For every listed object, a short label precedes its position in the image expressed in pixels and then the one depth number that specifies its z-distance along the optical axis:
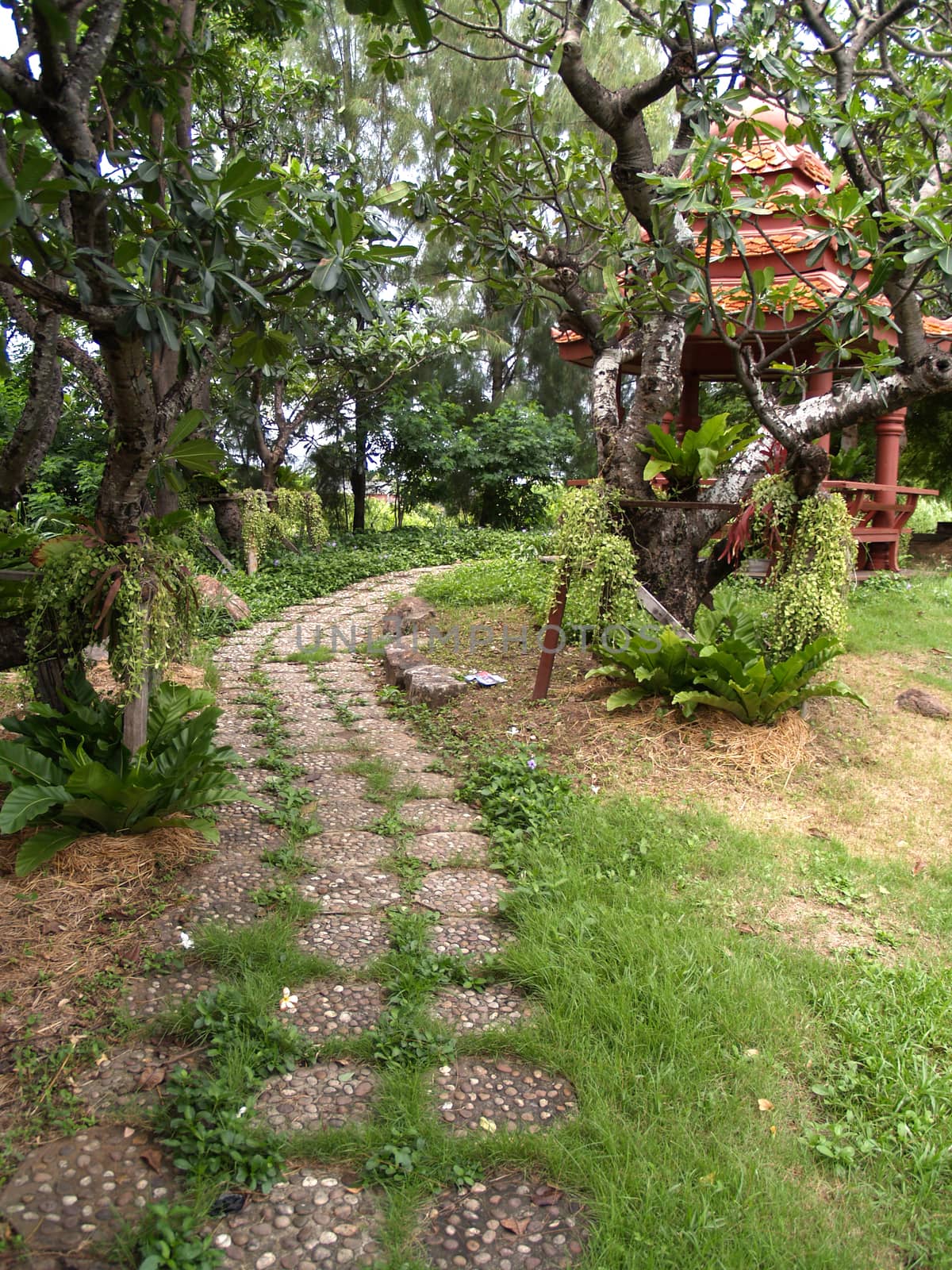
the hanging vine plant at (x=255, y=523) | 10.23
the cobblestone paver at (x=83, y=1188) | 1.66
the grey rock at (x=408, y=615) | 7.12
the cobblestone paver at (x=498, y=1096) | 2.02
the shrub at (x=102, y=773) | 2.85
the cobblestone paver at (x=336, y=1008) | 2.32
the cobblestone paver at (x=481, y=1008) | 2.37
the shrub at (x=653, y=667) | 4.53
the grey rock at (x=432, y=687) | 5.31
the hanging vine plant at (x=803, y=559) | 4.39
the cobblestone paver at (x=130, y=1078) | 1.99
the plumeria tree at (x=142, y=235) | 2.23
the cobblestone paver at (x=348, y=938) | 2.65
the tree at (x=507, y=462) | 14.97
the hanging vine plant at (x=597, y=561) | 4.72
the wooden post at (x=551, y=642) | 4.89
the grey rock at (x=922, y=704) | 4.80
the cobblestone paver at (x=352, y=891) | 2.96
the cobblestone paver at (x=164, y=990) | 2.32
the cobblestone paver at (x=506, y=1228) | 1.68
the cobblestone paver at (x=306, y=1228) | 1.66
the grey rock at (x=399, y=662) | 5.89
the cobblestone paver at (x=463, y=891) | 2.99
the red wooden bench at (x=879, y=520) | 8.12
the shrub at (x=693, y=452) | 4.90
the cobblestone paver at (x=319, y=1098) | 1.99
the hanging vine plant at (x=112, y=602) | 2.91
